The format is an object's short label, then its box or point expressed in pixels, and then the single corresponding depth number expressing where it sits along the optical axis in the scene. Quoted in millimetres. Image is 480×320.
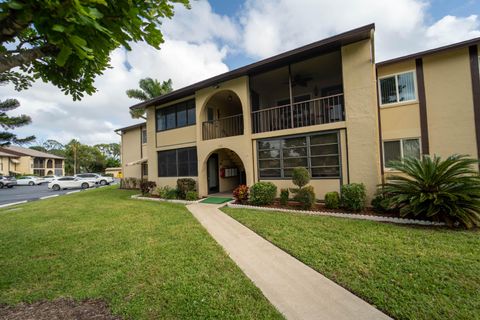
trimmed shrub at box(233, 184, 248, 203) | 10336
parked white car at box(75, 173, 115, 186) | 26700
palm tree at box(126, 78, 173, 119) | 23800
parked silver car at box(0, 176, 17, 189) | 30391
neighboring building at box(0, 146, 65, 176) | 43375
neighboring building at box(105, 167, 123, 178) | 48025
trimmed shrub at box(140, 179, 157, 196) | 15008
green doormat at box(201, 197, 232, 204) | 11145
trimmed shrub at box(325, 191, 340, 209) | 8344
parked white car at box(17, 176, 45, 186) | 33438
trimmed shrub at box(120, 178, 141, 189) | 19984
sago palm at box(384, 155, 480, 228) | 6035
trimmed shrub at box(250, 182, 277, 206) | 9570
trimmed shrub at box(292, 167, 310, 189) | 8781
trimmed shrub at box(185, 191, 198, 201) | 12164
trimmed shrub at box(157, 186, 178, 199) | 12898
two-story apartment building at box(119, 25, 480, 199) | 8266
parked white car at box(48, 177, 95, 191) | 24484
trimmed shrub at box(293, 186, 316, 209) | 8594
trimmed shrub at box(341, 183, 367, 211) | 7832
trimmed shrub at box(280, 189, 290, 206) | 9406
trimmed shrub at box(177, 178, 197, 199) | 12617
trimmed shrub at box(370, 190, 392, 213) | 7473
